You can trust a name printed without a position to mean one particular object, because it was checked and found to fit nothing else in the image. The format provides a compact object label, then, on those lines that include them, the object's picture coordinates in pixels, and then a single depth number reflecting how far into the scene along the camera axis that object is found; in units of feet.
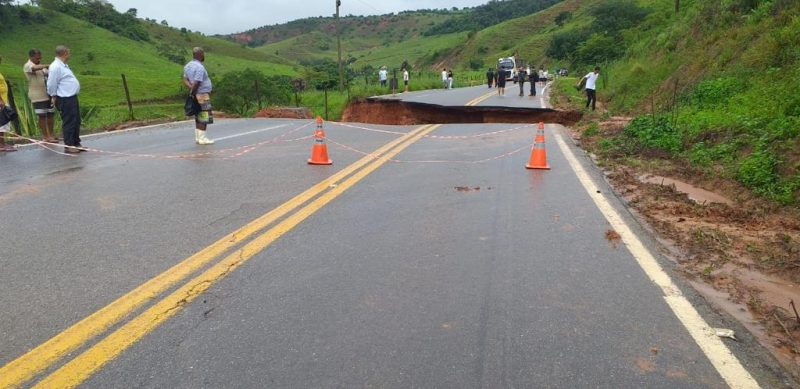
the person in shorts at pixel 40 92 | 35.42
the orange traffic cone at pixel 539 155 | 28.12
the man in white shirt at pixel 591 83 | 63.05
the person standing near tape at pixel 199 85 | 35.06
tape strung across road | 31.22
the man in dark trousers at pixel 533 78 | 94.40
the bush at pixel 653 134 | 33.53
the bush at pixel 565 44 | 245.24
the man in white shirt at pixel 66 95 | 32.27
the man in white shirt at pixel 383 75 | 129.49
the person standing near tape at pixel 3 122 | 33.30
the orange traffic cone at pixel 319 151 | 28.68
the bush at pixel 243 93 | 126.41
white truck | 183.52
